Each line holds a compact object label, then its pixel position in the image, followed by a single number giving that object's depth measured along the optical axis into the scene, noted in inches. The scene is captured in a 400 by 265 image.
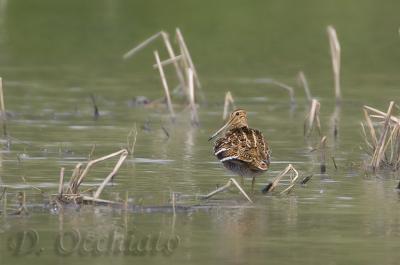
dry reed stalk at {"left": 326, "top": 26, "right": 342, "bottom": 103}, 738.2
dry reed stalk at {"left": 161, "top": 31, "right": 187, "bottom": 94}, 690.3
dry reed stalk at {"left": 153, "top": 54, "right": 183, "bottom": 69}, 681.6
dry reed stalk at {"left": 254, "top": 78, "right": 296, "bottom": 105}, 757.2
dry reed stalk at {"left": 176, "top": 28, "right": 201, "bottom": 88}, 693.9
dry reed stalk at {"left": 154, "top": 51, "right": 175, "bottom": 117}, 668.7
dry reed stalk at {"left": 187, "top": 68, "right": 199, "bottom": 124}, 666.8
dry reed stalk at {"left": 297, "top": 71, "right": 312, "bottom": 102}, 757.3
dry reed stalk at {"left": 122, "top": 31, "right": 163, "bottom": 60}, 698.8
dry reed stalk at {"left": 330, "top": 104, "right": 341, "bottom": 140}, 660.2
